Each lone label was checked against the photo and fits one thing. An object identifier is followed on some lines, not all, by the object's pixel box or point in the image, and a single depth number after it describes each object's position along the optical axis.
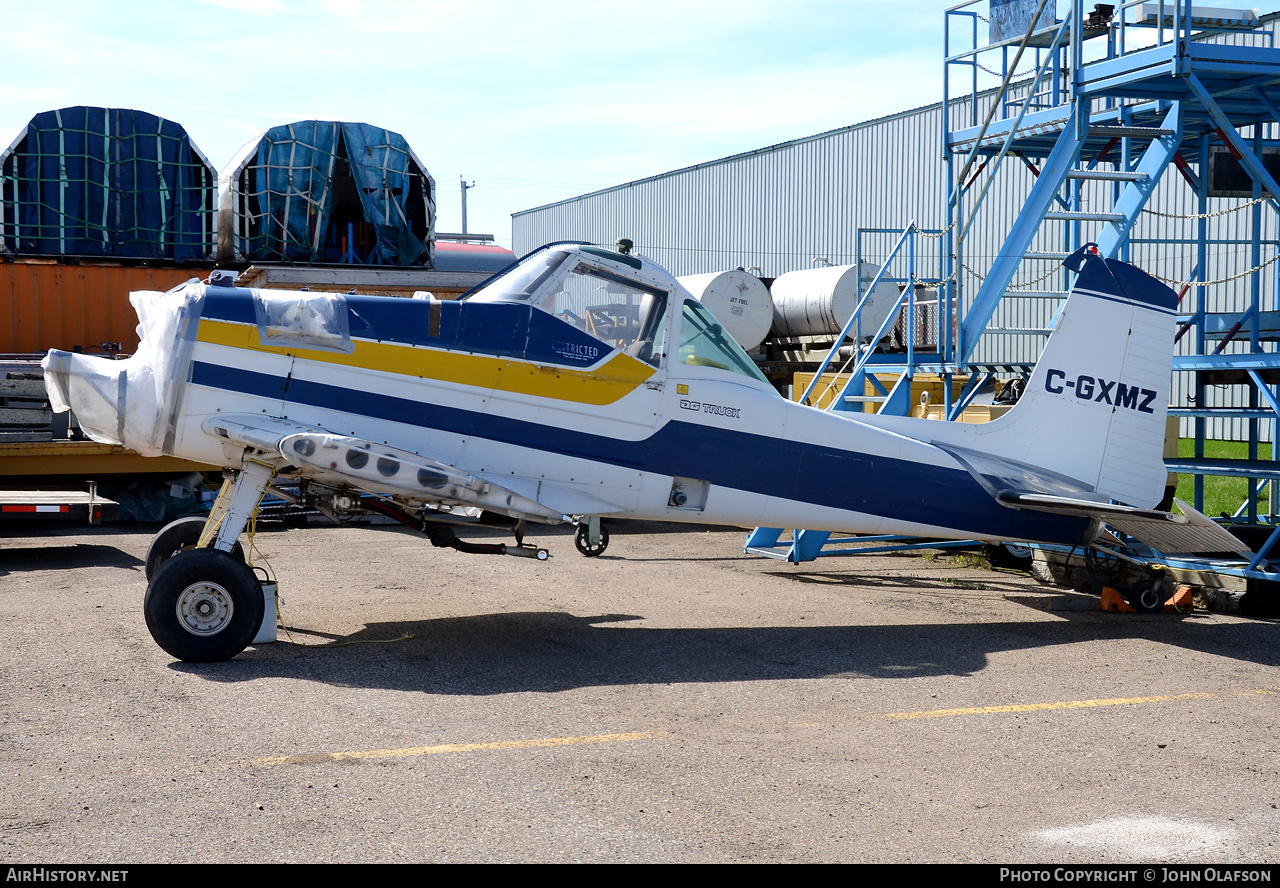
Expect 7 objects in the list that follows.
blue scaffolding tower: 9.91
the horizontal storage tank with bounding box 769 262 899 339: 19.73
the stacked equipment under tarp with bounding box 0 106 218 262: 14.39
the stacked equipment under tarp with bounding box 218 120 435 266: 14.82
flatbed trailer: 11.02
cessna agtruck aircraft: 7.03
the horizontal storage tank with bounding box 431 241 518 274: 19.36
